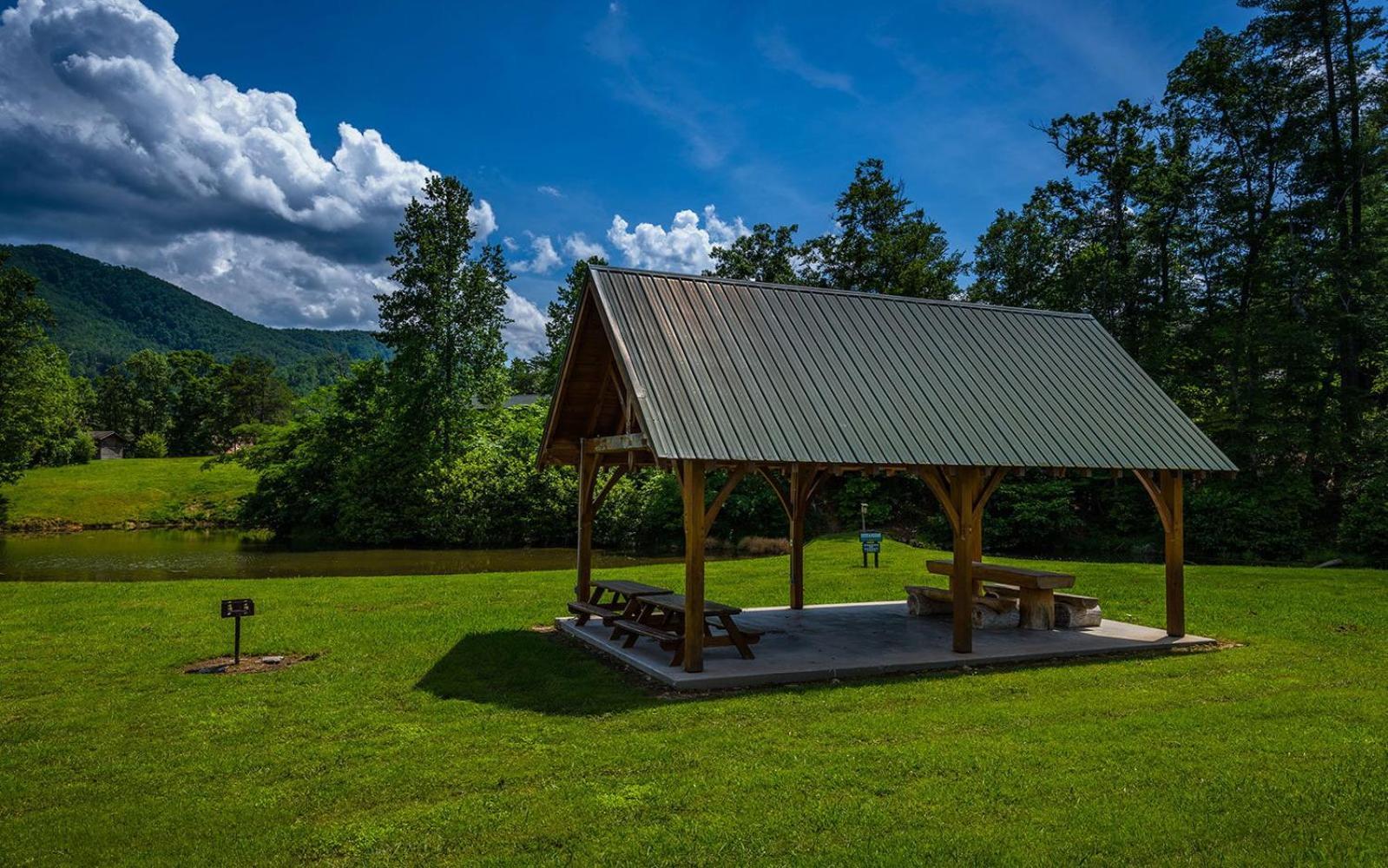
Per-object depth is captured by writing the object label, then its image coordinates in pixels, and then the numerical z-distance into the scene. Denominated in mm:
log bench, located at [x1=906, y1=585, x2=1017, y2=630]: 12836
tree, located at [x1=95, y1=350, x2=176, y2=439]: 75625
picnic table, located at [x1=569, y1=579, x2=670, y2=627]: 11238
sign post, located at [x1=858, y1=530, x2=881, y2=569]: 20609
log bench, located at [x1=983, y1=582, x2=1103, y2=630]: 12703
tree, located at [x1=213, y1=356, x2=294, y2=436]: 72731
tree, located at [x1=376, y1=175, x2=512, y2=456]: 36594
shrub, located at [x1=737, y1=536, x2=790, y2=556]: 30356
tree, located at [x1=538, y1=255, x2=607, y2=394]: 53094
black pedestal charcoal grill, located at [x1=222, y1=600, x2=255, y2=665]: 9680
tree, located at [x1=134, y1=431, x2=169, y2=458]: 66125
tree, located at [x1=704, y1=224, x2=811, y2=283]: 41281
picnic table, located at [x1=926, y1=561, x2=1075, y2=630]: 12383
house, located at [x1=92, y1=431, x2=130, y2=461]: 68812
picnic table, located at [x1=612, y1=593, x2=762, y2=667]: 9844
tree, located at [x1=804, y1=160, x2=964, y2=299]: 37281
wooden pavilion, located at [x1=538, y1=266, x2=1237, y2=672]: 9820
